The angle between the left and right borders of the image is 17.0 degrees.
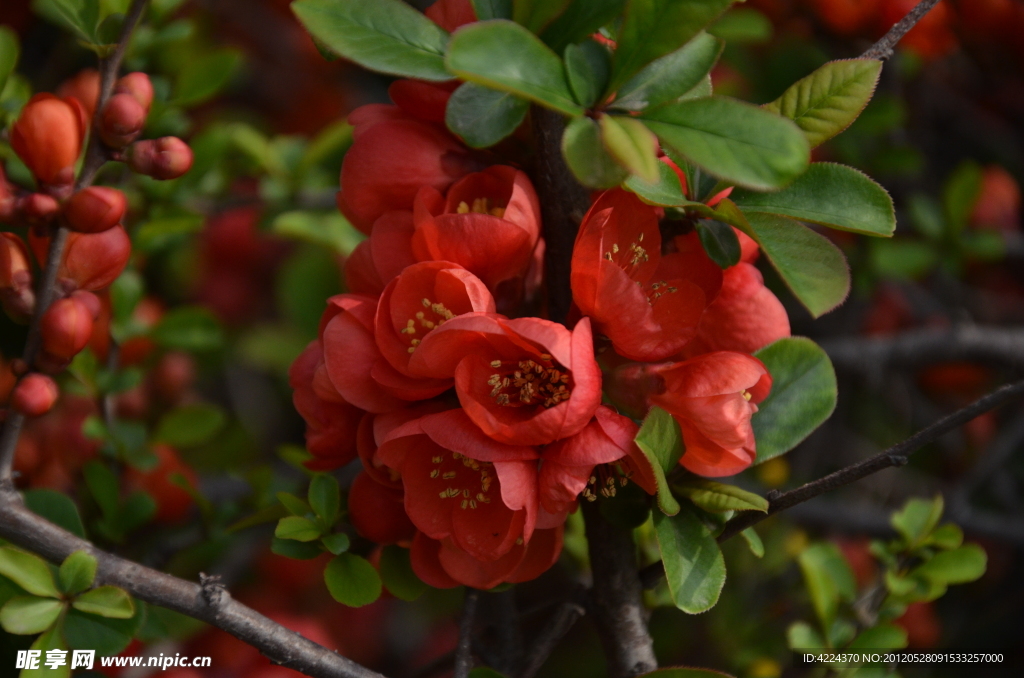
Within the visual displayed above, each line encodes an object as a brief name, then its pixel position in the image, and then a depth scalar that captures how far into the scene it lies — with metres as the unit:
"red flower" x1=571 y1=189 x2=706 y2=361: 0.82
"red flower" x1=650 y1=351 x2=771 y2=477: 0.82
